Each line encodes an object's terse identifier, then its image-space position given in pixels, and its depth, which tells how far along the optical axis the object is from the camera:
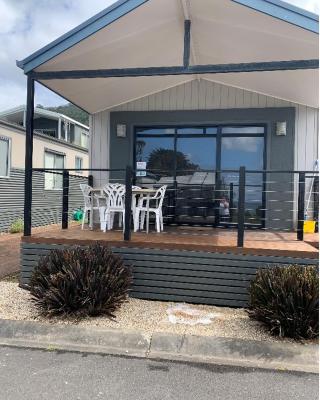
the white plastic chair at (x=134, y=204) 6.77
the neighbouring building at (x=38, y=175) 12.21
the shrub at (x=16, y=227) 12.14
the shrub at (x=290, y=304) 3.95
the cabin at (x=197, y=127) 5.09
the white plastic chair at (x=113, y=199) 6.57
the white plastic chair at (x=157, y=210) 6.69
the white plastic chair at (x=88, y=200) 6.93
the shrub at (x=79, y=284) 4.41
